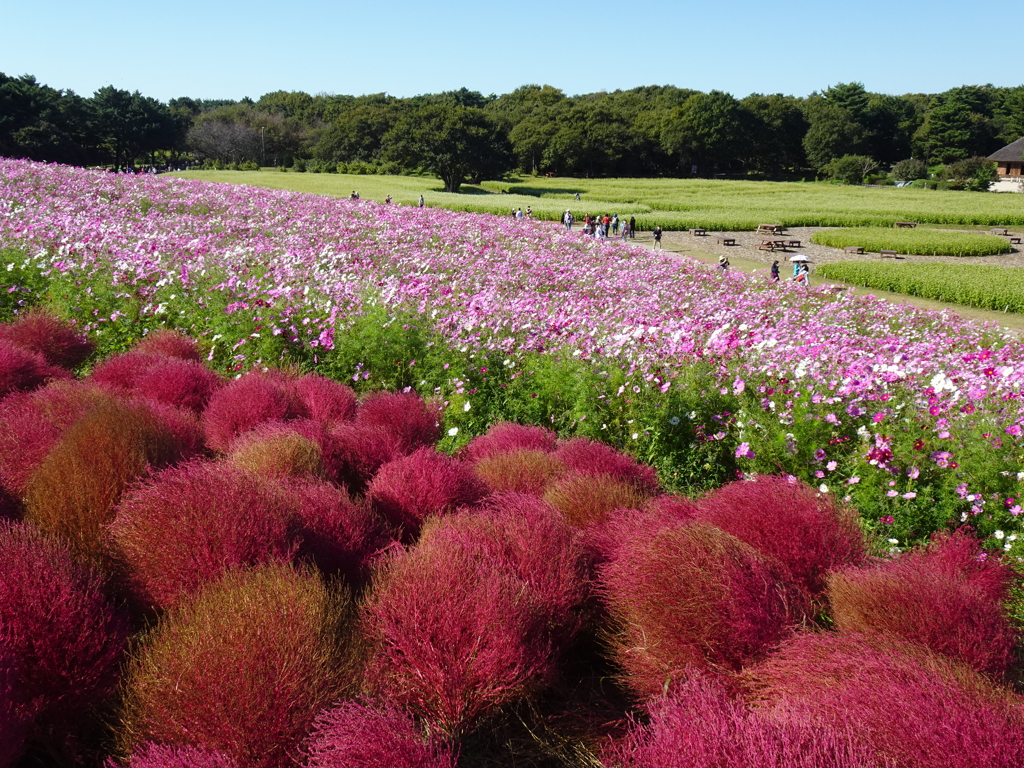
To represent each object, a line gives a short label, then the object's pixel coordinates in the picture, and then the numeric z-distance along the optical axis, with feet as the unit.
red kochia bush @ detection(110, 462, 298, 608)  8.50
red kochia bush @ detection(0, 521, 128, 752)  7.13
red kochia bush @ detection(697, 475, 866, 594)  10.23
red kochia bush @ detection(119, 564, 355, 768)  6.48
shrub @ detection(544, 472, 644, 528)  11.53
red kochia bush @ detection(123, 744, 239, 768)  6.11
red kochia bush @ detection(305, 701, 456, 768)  6.23
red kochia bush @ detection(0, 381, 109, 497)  11.42
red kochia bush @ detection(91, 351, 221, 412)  16.60
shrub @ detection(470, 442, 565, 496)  12.89
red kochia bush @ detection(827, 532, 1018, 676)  8.24
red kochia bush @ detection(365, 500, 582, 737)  7.55
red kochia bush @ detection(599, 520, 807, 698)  8.21
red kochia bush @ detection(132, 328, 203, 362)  21.25
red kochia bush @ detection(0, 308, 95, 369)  20.86
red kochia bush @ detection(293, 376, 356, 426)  16.65
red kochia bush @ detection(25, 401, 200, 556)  9.43
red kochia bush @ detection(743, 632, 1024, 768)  5.90
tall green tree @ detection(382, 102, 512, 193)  198.08
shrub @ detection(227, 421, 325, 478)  11.93
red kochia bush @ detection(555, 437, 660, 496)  13.00
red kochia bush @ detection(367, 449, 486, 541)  11.75
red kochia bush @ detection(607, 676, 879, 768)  5.68
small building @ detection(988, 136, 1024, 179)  255.70
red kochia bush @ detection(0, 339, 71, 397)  16.58
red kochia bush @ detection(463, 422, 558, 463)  14.79
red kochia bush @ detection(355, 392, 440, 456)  15.20
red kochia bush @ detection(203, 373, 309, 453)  14.48
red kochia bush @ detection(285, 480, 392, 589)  9.80
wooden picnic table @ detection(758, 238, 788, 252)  106.42
